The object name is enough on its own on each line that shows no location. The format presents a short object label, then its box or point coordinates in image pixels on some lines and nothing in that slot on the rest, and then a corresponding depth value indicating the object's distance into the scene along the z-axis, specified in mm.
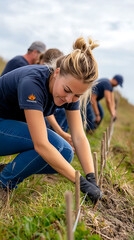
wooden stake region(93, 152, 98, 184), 2166
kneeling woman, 1896
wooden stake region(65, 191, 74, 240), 1115
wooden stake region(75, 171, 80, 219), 1509
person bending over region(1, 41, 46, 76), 3957
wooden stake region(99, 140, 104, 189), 2518
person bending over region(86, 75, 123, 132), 5941
